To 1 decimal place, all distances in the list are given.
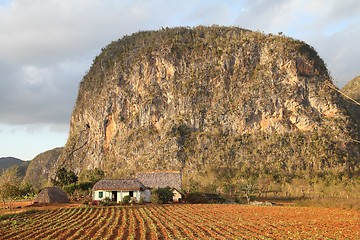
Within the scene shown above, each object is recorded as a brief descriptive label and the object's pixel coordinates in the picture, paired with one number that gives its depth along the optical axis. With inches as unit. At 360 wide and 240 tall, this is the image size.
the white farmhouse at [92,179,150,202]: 2394.2
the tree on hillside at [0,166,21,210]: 1841.8
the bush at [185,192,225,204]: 2541.8
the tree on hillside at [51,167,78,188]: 3137.3
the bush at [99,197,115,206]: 2158.0
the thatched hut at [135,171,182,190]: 2780.5
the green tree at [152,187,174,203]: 2362.2
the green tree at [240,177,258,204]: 2787.9
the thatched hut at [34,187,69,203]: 2229.3
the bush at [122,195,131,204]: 2284.7
